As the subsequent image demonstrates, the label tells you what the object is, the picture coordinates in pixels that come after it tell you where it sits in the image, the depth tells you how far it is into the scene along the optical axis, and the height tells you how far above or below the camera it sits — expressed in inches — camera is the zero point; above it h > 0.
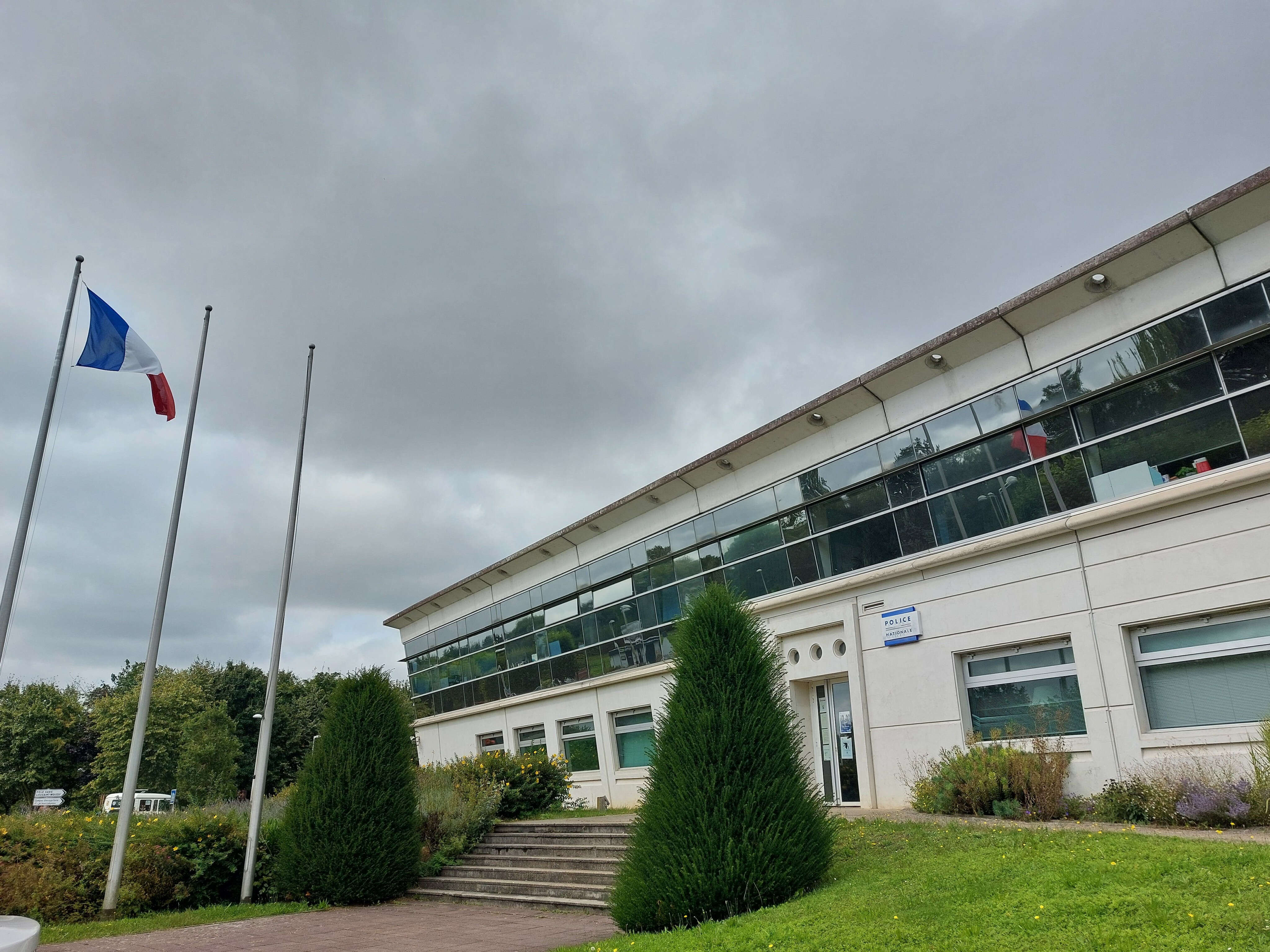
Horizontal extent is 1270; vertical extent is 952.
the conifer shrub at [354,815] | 564.7 -26.8
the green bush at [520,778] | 776.9 -9.0
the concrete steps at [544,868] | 530.3 -64.9
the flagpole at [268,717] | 569.6 +38.1
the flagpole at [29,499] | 434.6 +144.7
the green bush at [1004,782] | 470.3 -15.3
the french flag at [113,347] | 498.9 +241.1
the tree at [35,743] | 1808.6 +78.7
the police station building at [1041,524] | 462.3 +147.1
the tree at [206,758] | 1781.5 +37.0
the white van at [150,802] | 1422.2 -39.0
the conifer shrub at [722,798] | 351.9 -15.0
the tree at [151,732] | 1782.7 +92.7
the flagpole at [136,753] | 503.5 +14.2
